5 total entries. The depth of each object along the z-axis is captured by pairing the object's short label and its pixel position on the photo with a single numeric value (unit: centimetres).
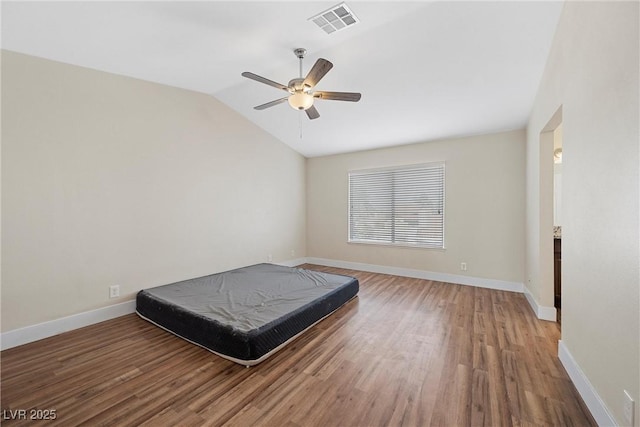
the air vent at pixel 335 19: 226
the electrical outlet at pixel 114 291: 308
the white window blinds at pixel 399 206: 475
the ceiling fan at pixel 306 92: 238
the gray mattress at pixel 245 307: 222
